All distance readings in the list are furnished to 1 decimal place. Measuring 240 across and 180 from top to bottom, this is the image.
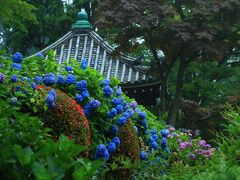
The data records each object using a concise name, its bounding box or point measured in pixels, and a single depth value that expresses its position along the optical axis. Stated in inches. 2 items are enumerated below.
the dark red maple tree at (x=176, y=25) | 691.0
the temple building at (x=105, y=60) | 669.0
